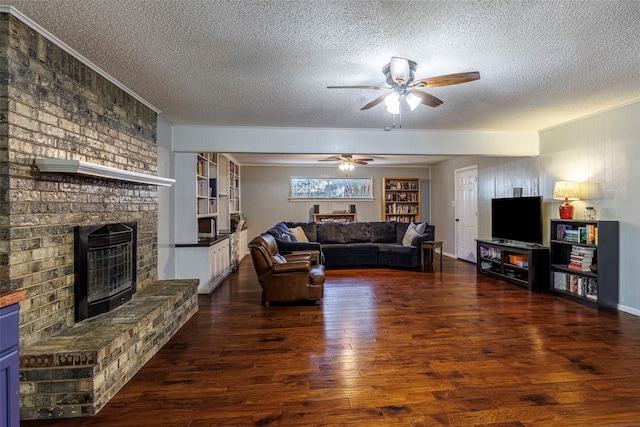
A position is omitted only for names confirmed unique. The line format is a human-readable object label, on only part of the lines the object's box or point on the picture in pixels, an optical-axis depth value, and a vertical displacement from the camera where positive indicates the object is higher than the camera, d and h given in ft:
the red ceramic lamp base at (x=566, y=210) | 14.80 +0.10
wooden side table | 21.27 -1.98
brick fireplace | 6.66 -0.11
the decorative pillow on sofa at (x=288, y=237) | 19.42 -1.34
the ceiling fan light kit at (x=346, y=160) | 23.28 +3.72
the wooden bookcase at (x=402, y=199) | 30.68 +1.28
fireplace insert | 8.36 -1.43
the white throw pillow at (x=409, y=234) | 22.81 -1.44
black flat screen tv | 16.37 -0.33
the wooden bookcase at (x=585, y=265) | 13.11 -2.03
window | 30.01 +2.26
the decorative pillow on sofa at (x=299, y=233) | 23.02 -1.32
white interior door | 23.36 +0.07
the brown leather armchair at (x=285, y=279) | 13.70 -2.61
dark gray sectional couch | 20.34 -1.92
